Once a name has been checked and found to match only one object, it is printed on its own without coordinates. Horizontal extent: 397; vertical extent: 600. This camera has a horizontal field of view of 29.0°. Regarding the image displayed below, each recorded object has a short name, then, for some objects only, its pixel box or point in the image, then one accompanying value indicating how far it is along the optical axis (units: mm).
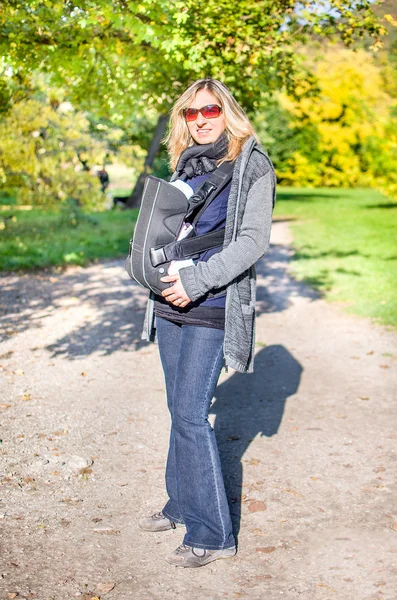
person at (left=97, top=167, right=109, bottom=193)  23861
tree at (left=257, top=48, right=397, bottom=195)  44250
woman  3193
